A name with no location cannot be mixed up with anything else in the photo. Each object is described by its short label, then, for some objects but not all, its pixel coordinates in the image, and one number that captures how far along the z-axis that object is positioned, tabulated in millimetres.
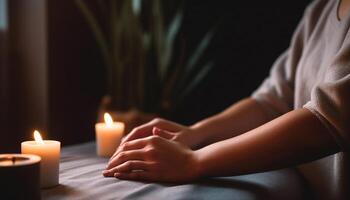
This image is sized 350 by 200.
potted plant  1550
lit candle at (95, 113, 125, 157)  795
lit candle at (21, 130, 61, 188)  563
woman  560
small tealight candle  449
